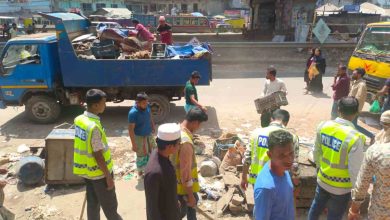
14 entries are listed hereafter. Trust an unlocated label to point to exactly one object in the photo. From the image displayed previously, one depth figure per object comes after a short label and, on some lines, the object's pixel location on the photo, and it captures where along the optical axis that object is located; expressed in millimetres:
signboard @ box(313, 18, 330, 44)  15876
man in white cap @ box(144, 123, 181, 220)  2451
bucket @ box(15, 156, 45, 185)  5016
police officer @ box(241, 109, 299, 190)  3209
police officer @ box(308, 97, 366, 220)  2982
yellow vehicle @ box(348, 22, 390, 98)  7613
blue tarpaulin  8078
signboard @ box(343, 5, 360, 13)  29828
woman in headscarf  10525
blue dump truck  7531
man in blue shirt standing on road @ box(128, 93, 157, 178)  4828
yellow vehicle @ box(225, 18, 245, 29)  32897
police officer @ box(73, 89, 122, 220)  3340
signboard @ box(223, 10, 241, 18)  45041
